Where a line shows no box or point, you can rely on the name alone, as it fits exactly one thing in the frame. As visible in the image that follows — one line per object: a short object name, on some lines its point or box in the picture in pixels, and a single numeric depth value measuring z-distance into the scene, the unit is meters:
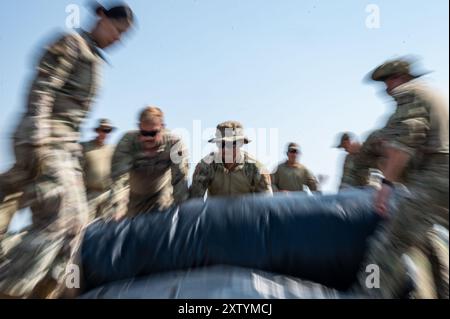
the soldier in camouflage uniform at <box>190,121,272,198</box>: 3.86
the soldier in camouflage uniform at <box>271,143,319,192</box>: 5.98
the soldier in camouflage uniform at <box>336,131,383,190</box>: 3.73
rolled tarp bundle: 2.24
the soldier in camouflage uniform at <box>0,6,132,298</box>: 2.11
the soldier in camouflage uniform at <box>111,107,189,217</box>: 3.36
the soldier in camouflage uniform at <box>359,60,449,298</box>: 2.24
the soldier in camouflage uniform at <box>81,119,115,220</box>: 3.97
